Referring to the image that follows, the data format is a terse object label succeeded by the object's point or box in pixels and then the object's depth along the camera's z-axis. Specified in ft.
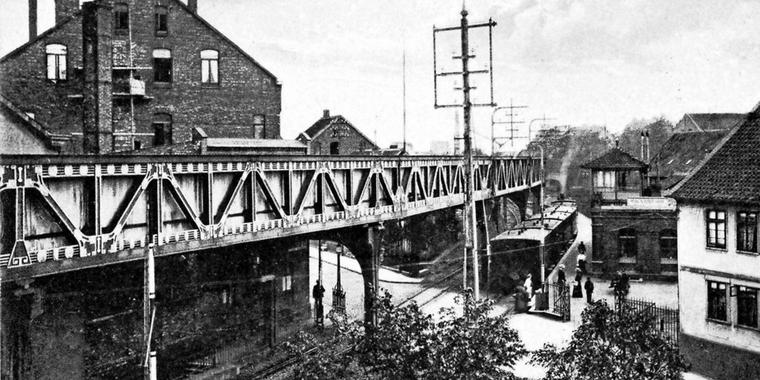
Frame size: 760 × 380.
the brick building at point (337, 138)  164.55
